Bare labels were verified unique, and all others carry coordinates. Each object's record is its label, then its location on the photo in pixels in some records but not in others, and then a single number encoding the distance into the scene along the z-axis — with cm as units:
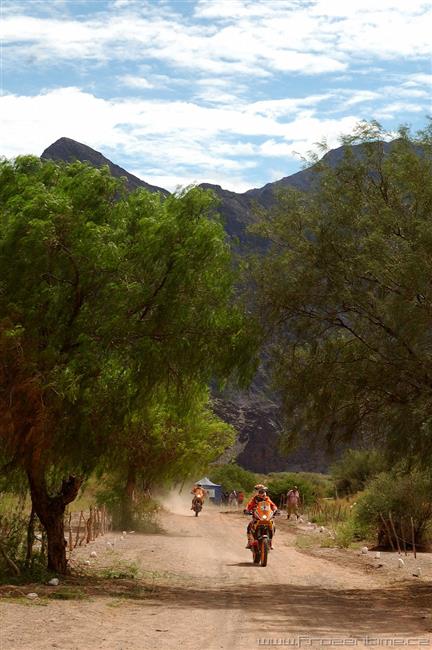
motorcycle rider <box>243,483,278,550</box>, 2389
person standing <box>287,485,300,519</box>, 5619
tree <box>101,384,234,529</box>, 3691
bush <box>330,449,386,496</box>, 6812
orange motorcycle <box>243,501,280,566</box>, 2347
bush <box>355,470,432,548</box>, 3216
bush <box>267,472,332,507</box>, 7075
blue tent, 10088
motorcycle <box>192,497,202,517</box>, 5689
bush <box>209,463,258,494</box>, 10619
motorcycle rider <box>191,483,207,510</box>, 5748
